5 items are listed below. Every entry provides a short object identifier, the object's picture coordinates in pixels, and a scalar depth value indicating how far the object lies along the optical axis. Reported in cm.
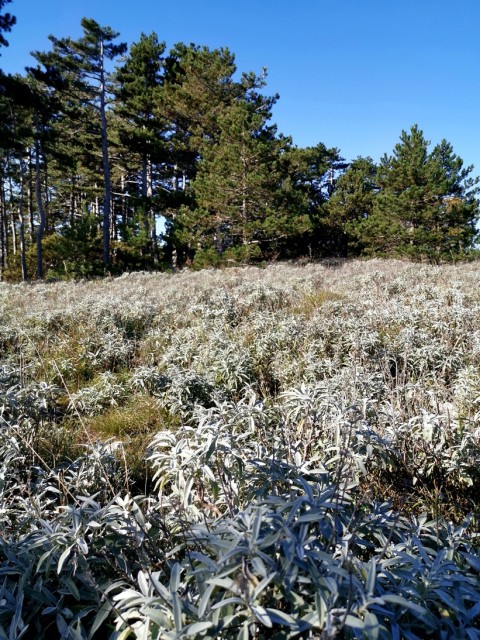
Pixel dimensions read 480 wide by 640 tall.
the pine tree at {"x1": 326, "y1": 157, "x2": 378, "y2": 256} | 2369
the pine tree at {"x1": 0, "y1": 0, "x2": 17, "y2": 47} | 1183
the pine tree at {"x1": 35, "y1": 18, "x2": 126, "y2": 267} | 1717
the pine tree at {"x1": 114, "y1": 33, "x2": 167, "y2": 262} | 1961
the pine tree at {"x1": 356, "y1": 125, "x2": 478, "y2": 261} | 1805
